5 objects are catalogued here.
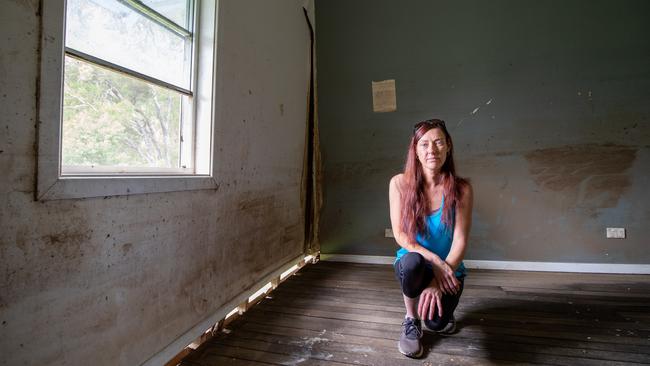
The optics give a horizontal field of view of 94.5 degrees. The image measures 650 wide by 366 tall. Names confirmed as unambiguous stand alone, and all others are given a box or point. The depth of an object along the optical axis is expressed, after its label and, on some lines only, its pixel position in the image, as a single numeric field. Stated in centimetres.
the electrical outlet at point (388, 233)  314
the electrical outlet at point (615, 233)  270
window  94
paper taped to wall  317
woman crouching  146
